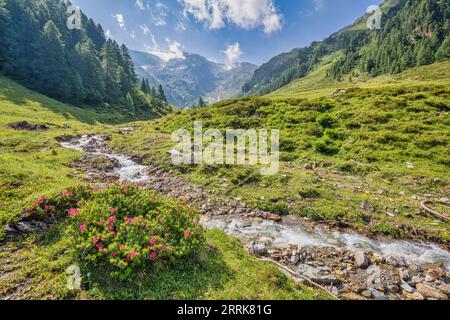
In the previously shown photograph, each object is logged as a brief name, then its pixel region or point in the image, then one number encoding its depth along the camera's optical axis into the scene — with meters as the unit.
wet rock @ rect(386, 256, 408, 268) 8.22
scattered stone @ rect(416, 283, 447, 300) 6.74
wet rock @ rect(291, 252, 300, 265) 8.18
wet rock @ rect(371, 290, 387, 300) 6.74
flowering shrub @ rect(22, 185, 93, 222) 7.78
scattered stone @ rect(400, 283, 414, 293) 7.09
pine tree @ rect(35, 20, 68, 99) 65.12
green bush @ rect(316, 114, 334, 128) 24.75
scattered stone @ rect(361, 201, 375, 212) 11.88
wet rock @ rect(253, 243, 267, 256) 8.55
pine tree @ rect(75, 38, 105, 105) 75.19
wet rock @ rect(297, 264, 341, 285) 7.13
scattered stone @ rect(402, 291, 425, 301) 6.75
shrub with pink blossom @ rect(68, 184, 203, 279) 5.89
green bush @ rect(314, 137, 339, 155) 20.28
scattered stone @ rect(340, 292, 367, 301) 6.57
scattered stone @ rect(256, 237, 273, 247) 9.31
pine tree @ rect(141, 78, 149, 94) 117.43
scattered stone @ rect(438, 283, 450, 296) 6.89
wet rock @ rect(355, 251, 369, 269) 8.09
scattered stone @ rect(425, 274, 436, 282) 7.46
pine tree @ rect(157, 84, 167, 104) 116.68
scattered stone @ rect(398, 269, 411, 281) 7.57
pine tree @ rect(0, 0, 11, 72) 62.81
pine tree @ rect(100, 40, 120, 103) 85.68
